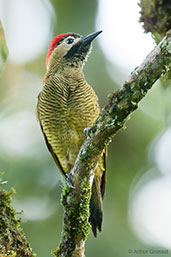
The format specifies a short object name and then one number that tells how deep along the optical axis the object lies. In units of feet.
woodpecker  27.68
